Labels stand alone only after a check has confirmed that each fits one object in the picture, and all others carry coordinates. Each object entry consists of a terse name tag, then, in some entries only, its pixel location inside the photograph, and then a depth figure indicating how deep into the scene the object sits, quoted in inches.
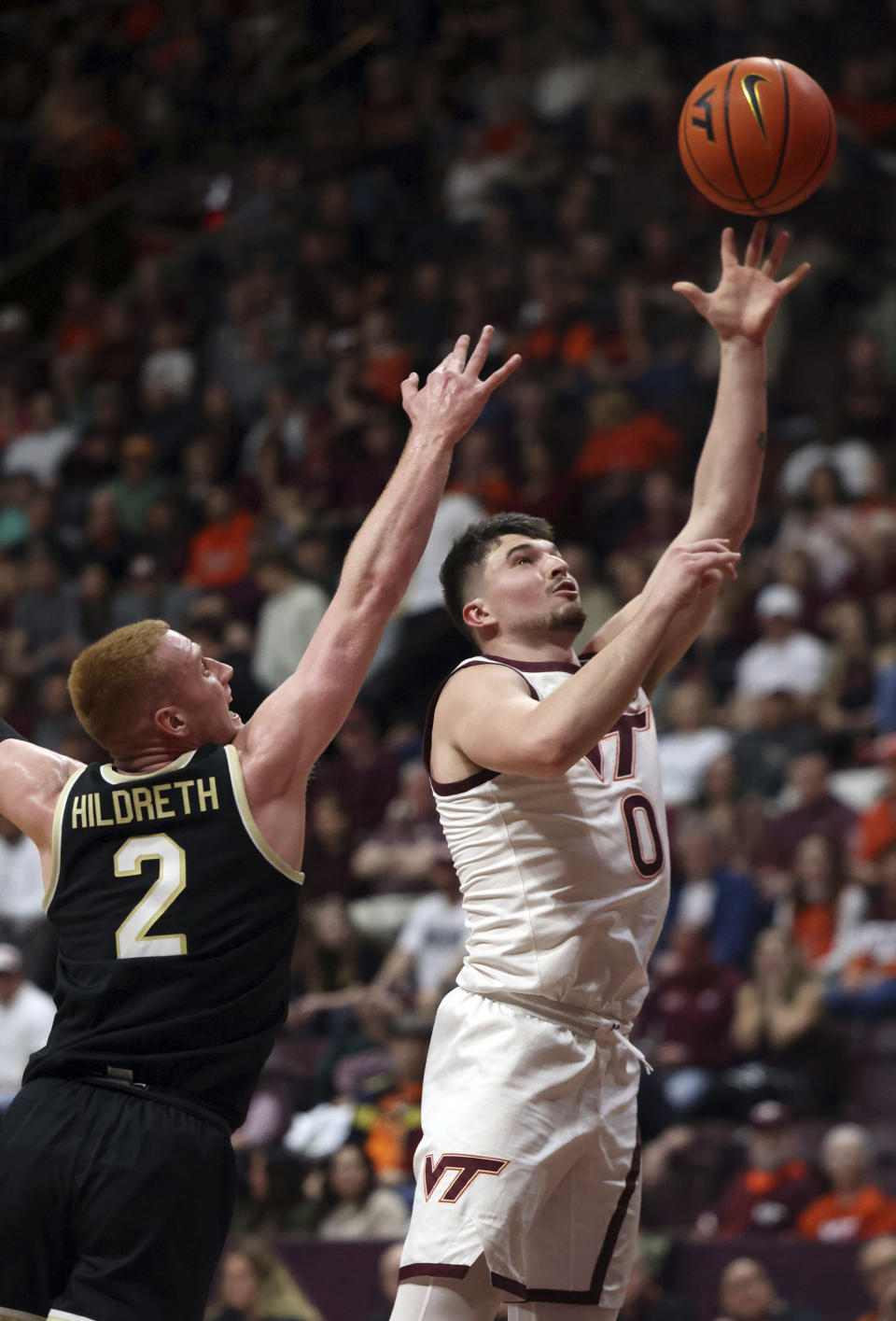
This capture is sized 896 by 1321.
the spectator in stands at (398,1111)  687.7
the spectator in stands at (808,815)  761.0
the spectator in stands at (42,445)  1211.2
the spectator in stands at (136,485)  1138.7
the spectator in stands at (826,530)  859.4
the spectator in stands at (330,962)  806.5
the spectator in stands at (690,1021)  694.5
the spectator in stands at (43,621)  1061.1
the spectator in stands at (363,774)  908.0
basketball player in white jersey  297.9
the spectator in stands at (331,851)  872.9
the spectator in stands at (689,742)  818.2
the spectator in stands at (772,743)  807.7
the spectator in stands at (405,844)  850.1
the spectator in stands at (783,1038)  679.7
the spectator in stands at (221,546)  1076.5
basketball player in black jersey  263.7
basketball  391.9
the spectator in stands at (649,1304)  583.8
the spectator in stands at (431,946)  778.2
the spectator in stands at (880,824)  738.2
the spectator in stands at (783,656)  839.7
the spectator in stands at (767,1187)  625.3
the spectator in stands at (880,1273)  551.5
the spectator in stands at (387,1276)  608.7
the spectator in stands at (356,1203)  662.5
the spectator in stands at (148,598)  1050.7
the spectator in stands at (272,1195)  707.4
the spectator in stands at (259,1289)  642.2
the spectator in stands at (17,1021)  788.6
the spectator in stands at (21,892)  896.5
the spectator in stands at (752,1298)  569.6
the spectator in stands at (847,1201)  611.2
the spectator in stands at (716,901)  737.0
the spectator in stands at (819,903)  724.0
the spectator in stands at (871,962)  691.4
